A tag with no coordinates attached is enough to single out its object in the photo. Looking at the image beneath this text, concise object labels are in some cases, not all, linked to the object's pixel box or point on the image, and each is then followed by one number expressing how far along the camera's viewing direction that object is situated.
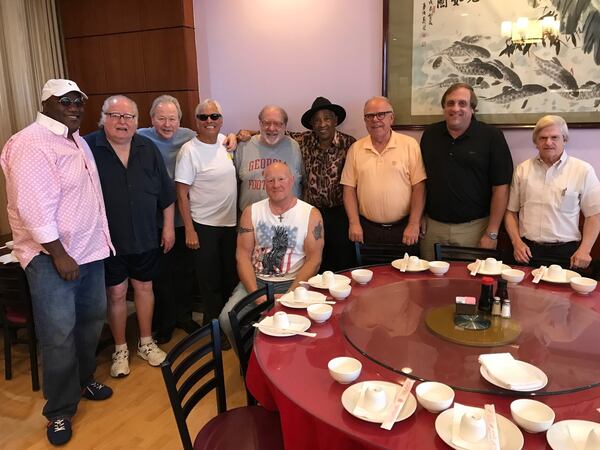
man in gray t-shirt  3.11
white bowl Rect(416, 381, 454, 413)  1.21
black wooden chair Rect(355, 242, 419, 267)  2.80
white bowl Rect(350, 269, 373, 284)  2.14
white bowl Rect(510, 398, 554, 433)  1.13
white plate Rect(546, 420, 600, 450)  1.08
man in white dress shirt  2.48
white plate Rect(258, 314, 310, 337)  1.64
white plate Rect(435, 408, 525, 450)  1.09
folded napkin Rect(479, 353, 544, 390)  1.29
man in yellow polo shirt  2.91
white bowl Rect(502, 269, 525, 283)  2.08
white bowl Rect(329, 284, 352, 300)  1.95
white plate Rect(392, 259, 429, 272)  2.29
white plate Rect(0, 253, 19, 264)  2.70
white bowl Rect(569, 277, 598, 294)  1.93
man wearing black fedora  3.16
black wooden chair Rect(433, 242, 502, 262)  2.64
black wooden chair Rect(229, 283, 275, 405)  1.85
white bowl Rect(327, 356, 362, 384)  1.34
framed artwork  2.79
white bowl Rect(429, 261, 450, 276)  2.25
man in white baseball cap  2.08
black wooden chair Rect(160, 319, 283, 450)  1.57
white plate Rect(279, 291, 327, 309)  1.88
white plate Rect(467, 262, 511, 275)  2.21
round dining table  1.21
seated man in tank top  2.55
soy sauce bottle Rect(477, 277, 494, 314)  1.82
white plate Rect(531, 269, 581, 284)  2.04
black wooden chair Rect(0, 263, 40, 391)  2.63
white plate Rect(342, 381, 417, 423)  1.20
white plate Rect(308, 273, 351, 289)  2.08
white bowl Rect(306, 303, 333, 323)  1.73
